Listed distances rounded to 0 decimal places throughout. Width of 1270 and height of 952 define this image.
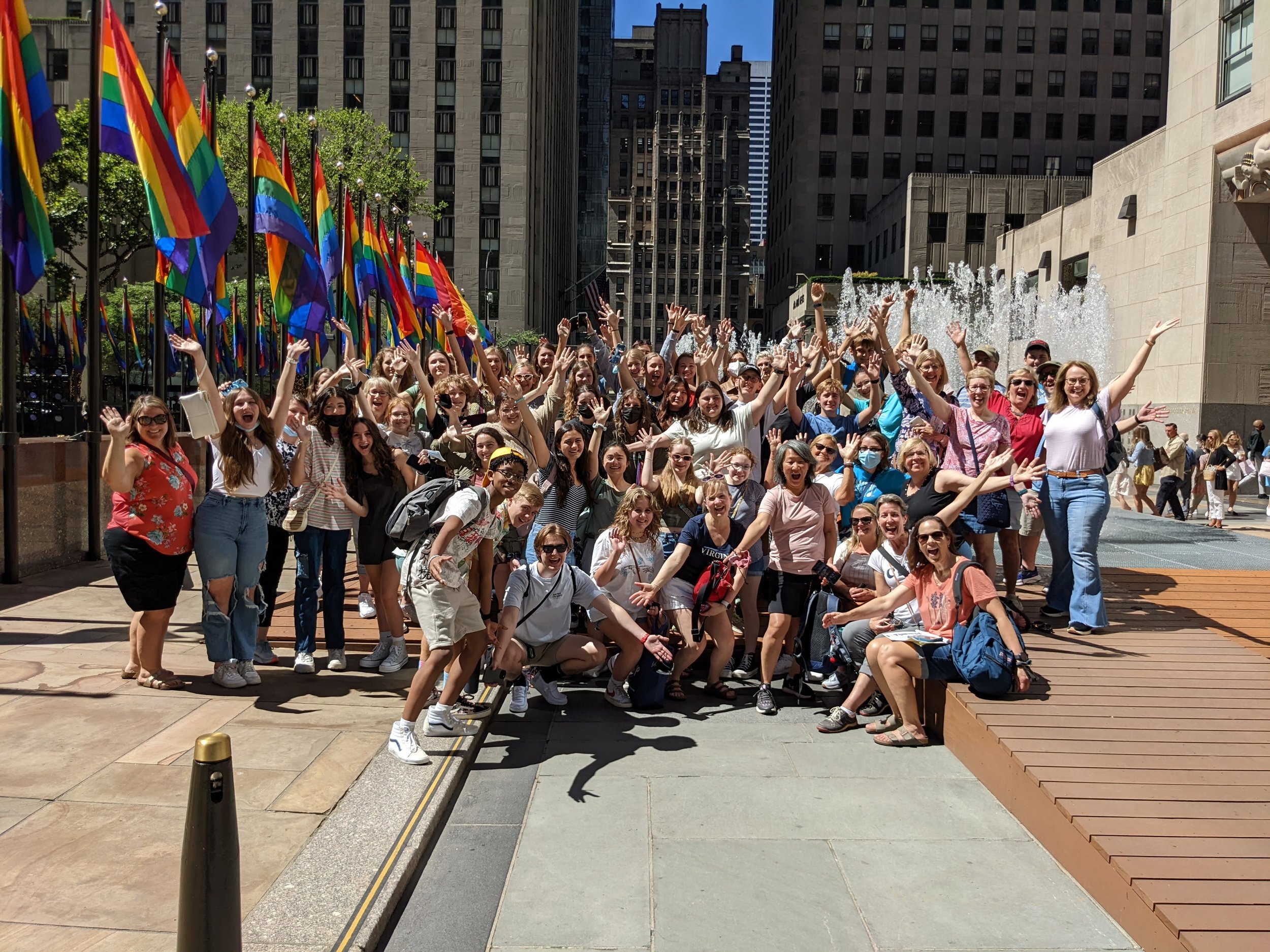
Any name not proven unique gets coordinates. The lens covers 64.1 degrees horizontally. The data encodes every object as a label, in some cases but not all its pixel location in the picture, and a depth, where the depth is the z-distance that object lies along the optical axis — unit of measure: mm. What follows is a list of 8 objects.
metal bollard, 3006
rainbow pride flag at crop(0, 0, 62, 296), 9484
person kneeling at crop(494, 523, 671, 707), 6727
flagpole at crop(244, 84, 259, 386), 15070
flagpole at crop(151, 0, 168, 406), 11938
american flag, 59219
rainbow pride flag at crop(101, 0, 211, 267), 10930
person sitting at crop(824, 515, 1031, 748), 6426
